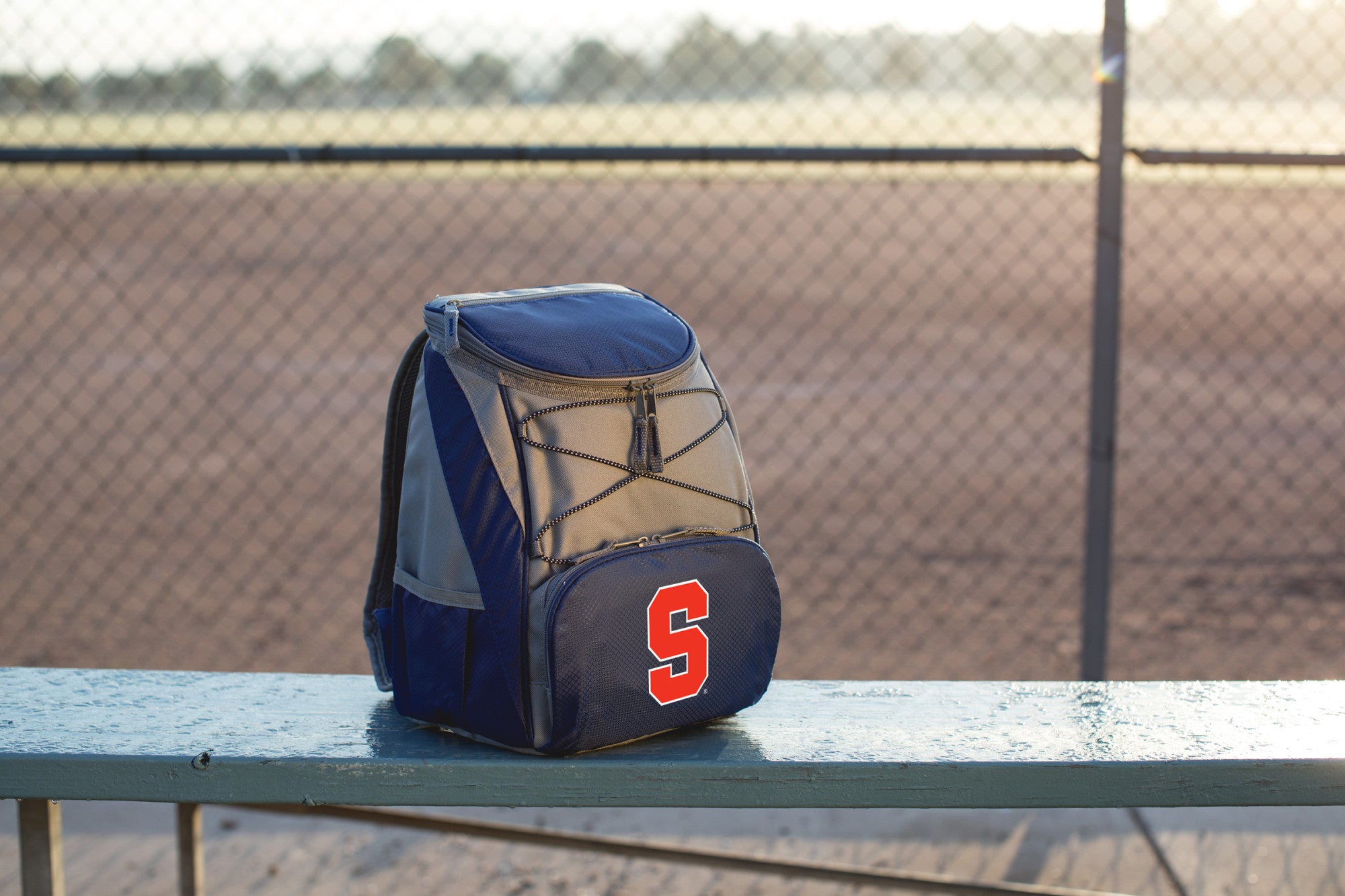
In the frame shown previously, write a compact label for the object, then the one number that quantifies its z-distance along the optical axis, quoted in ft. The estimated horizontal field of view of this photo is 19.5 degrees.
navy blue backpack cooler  10.19
